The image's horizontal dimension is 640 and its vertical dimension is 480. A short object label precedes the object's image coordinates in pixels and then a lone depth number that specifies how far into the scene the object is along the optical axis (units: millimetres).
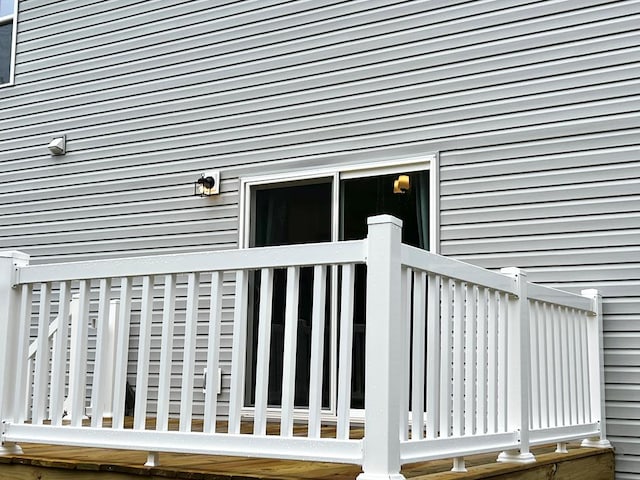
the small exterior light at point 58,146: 6574
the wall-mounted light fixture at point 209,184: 5812
